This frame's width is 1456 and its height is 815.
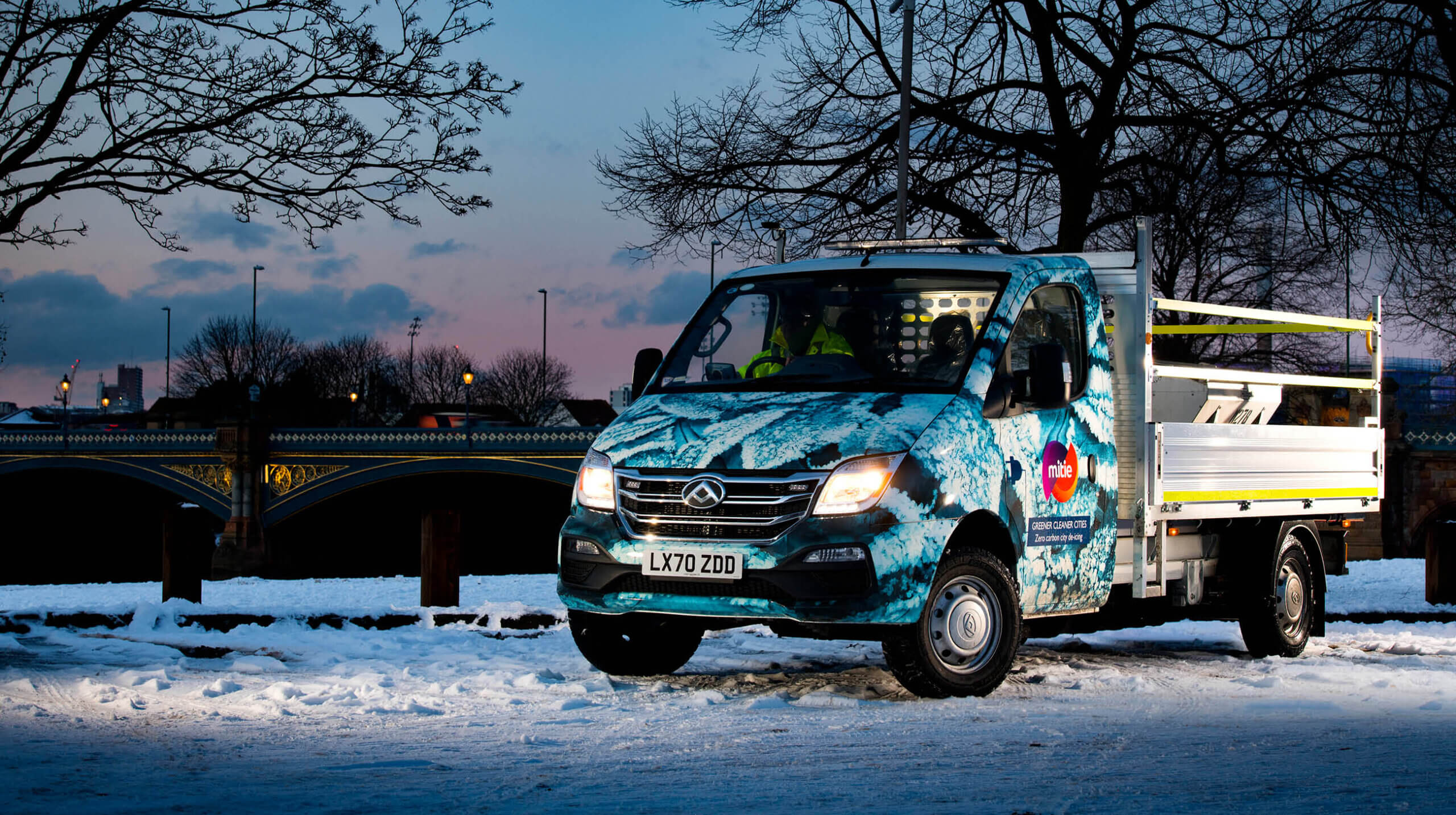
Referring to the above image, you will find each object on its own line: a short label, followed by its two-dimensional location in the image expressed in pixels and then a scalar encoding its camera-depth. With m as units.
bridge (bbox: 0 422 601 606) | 46.16
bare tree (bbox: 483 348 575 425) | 91.50
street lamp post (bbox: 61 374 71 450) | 50.69
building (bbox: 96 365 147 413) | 149.12
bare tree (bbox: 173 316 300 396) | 89.69
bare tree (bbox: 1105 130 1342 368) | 18.22
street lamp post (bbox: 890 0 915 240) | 18.05
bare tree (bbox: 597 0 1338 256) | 17.48
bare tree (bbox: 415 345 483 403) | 96.56
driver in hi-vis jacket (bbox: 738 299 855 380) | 7.54
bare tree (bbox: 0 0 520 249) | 9.37
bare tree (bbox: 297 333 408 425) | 91.19
